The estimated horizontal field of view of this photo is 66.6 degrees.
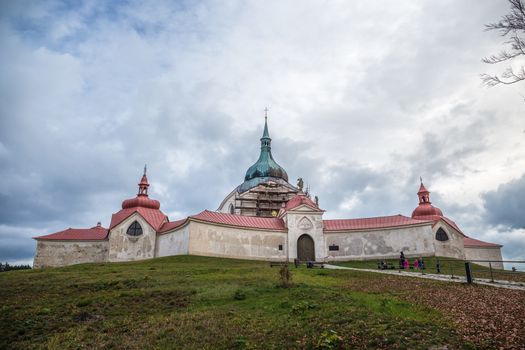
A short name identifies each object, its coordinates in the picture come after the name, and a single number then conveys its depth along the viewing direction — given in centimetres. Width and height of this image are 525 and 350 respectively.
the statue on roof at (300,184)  5159
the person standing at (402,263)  3427
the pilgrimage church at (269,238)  4438
